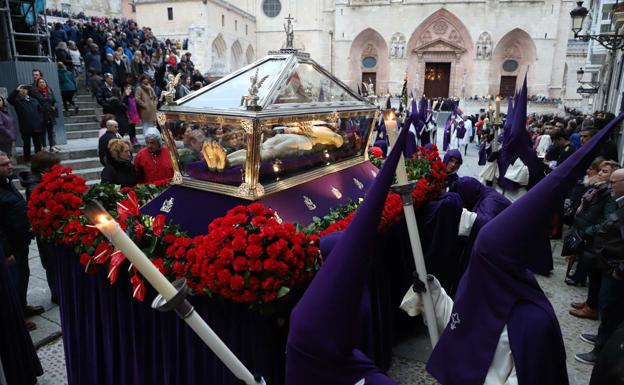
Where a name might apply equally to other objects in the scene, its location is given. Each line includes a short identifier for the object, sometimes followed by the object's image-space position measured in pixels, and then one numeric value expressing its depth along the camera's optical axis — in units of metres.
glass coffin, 2.90
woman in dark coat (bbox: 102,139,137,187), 4.30
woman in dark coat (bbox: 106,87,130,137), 9.01
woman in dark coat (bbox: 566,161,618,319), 3.97
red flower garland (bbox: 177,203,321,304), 2.08
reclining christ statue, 2.98
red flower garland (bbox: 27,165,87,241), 2.79
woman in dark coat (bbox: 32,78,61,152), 7.86
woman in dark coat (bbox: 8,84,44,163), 7.45
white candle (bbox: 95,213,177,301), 1.22
